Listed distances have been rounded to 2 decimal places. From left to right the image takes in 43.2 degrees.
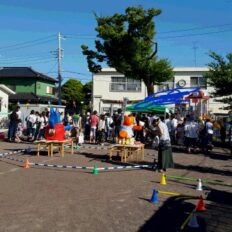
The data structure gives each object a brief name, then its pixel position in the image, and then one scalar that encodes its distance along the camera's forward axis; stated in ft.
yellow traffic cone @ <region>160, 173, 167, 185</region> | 23.22
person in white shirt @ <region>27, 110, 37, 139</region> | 49.02
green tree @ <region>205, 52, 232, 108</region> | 57.11
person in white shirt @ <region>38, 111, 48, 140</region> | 48.04
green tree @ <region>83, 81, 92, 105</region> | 129.88
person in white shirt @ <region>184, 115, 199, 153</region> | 40.85
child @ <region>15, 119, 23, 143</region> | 48.14
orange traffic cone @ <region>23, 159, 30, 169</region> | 27.80
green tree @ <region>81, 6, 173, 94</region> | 64.74
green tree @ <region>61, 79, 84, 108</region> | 124.70
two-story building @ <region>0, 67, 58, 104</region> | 105.21
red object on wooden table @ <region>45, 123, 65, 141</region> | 34.80
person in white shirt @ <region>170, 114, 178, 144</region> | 49.32
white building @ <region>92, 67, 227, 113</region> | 98.66
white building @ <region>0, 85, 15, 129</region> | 82.27
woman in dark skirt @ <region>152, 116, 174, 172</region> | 27.57
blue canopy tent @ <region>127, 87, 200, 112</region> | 44.83
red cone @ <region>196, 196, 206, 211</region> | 16.95
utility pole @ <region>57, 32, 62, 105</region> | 97.05
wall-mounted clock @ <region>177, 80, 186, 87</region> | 96.18
